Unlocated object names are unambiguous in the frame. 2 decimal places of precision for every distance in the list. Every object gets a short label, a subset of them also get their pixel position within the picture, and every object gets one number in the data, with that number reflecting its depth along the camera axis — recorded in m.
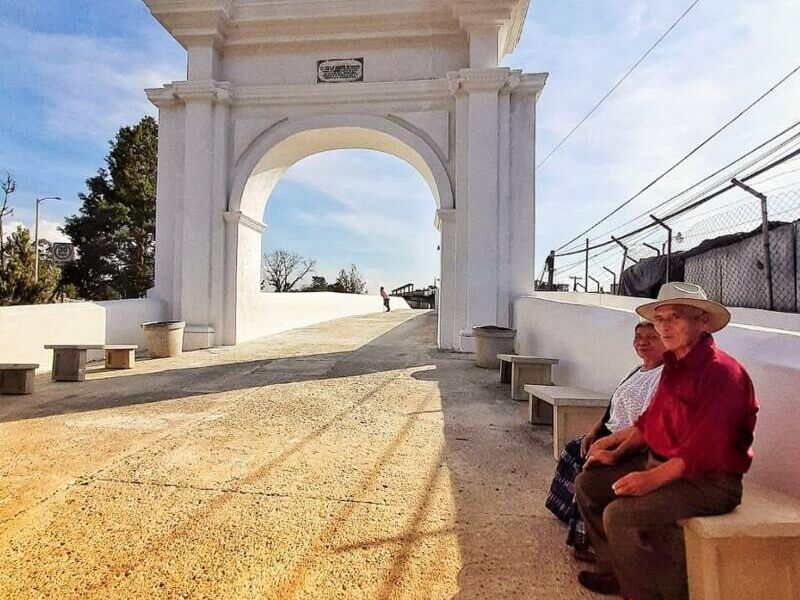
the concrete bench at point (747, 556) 1.34
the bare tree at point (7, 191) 21.81
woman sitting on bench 1.92
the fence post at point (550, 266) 9.69
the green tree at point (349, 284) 35.62
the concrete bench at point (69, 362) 5.20
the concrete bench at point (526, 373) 4.53
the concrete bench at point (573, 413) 2.91
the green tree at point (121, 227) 25.17
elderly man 1.40
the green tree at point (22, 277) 17.12
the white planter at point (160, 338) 7.11
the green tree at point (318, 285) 34.46
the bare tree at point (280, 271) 36.28
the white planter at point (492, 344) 6.26
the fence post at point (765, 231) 3.52
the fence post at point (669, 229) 5.09
